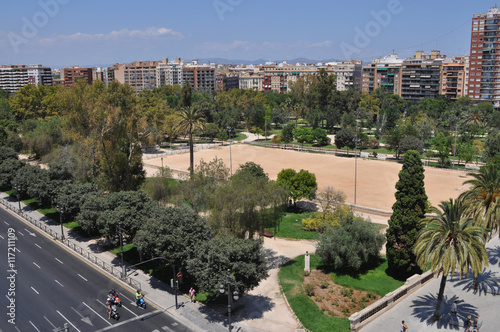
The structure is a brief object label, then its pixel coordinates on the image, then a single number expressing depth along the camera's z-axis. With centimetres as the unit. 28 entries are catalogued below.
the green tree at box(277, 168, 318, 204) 5169
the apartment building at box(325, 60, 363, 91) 18912
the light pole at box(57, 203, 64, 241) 4357
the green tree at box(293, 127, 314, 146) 10119
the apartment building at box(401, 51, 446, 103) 14850
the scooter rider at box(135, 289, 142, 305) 3033
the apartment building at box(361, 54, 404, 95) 15900
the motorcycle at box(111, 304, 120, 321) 2847
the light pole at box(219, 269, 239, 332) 2662
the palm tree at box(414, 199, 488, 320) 2514
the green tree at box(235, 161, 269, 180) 5372
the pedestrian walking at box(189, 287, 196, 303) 3098
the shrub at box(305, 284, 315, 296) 3188
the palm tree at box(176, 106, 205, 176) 5984
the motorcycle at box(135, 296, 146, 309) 3011
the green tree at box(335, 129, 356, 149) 9319
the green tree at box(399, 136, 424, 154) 8081
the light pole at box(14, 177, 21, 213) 5263
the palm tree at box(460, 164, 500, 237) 3197
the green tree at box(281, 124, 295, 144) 10469
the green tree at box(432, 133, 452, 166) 7681
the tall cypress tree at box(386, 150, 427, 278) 3212
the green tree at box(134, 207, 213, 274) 3138
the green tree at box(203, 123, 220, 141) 10612
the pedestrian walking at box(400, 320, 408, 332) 2507
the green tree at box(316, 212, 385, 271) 3428
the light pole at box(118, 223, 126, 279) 3481
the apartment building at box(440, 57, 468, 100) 14425
